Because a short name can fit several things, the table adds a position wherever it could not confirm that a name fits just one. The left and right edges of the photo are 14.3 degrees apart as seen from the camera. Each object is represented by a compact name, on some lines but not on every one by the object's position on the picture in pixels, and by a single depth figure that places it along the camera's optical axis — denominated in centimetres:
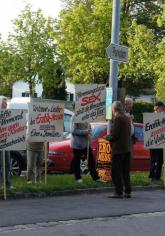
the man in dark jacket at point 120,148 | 1259
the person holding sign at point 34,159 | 1378
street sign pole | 1452
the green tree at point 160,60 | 3693
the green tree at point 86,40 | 4432
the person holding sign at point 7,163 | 1277
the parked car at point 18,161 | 1620
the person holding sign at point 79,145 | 1411
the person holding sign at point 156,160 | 1536
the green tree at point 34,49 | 4906
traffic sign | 1393
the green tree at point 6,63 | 4984
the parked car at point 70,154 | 1691
